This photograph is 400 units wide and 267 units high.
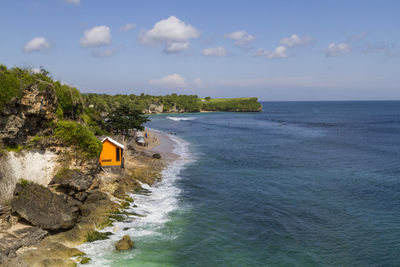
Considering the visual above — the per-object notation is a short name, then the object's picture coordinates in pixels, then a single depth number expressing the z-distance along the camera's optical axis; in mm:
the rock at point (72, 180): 24328
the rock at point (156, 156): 49812
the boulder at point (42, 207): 21109
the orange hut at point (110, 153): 33525
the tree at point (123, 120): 48969
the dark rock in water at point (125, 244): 20519
